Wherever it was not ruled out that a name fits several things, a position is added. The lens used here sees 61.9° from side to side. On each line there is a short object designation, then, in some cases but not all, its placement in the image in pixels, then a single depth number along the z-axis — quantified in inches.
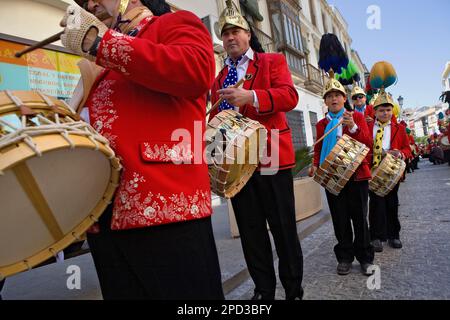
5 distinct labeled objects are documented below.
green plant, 239.3
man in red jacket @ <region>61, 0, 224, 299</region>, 43.9
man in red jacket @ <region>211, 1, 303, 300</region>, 95.3
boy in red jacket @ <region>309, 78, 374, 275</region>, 128.4
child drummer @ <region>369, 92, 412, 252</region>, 158.2
